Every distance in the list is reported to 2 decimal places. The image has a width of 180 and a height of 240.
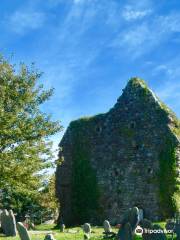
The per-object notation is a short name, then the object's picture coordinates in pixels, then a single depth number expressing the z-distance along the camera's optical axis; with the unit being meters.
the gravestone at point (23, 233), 10.51
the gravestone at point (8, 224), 15.80
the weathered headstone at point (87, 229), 15.00
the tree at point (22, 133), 20.31
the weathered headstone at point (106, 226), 14.51
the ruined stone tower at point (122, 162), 22.76
